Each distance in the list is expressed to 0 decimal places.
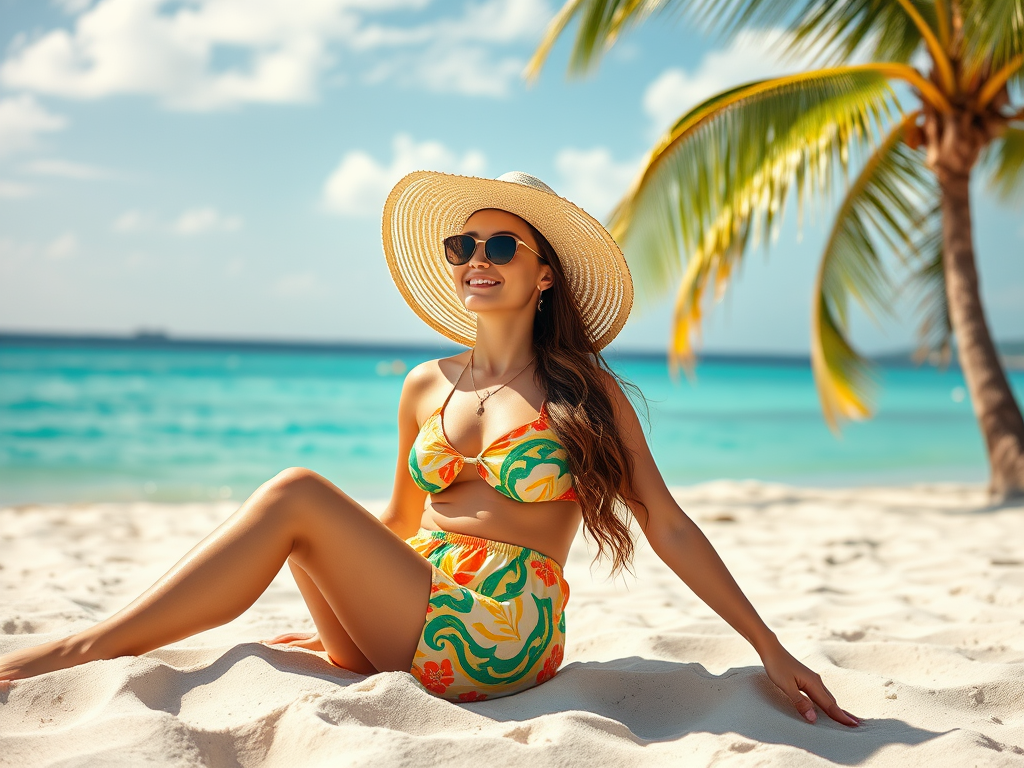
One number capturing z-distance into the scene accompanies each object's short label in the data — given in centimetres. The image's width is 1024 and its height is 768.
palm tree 555
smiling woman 208
